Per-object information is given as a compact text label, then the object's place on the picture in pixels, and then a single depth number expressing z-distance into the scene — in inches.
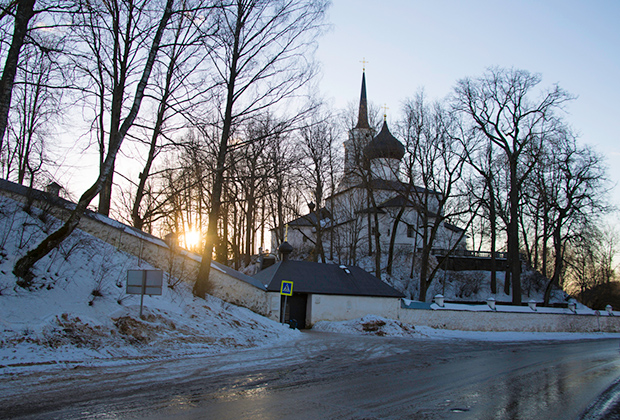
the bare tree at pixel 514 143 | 1286.9
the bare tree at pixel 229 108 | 557.8
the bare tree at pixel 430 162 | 1298.0
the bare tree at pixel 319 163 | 1414.9
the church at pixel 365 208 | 1429.6
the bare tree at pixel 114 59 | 398.0
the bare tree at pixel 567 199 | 1310.3
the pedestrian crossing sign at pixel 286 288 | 692.7
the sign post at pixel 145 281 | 421.7
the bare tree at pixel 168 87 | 428.8
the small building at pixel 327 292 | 958.4
